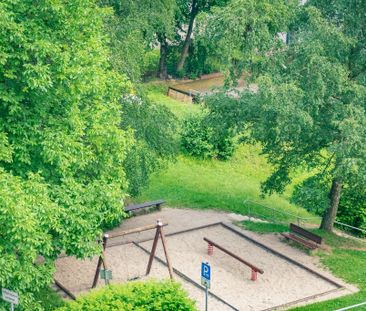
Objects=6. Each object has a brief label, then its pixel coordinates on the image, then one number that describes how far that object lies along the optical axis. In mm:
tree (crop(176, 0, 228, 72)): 46812
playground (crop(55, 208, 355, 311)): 23656
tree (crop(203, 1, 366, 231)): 23969
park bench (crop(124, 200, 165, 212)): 29784
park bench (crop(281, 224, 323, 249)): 26797
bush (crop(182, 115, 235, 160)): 37906
